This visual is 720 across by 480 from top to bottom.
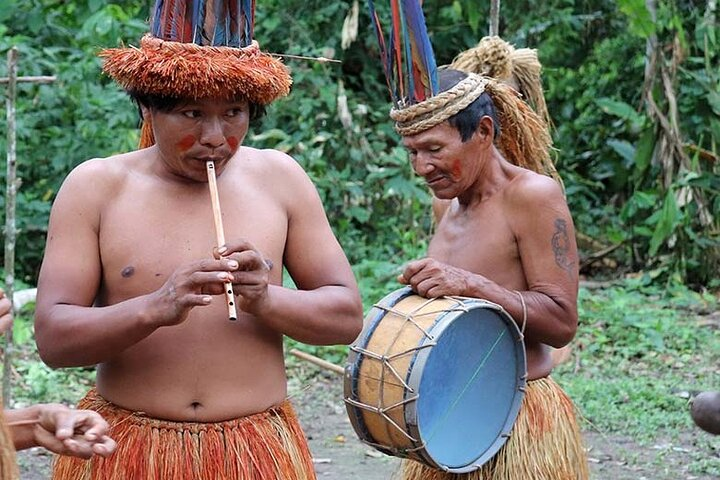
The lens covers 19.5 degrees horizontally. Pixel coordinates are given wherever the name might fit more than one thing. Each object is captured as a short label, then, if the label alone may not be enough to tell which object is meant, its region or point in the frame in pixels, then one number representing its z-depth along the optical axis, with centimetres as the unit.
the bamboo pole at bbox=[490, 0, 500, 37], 899
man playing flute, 482
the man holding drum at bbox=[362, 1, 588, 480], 612
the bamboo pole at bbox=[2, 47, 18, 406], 914
